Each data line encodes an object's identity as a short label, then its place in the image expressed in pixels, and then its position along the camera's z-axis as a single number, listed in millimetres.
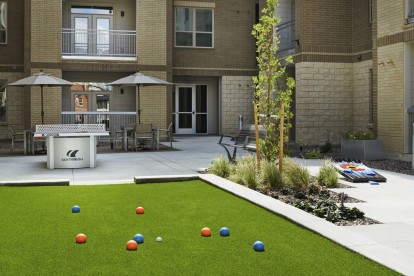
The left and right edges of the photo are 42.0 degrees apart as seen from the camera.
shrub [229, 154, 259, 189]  8969
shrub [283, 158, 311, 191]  8656
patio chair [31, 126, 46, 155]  16559
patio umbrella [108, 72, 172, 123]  19234
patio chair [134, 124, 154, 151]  18359
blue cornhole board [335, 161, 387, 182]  10164
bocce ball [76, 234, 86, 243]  5145
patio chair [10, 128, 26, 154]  17766
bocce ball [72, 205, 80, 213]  6811
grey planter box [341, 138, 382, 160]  14914
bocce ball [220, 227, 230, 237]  5422
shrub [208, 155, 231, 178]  10406
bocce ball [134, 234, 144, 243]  5102
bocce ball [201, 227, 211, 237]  5410
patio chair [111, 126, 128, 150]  19438
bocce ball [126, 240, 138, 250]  4875
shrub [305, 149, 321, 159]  15562
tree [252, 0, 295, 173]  9977
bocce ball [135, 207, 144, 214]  6668
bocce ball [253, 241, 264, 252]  4840
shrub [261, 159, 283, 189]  8836
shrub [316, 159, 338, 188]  9398
